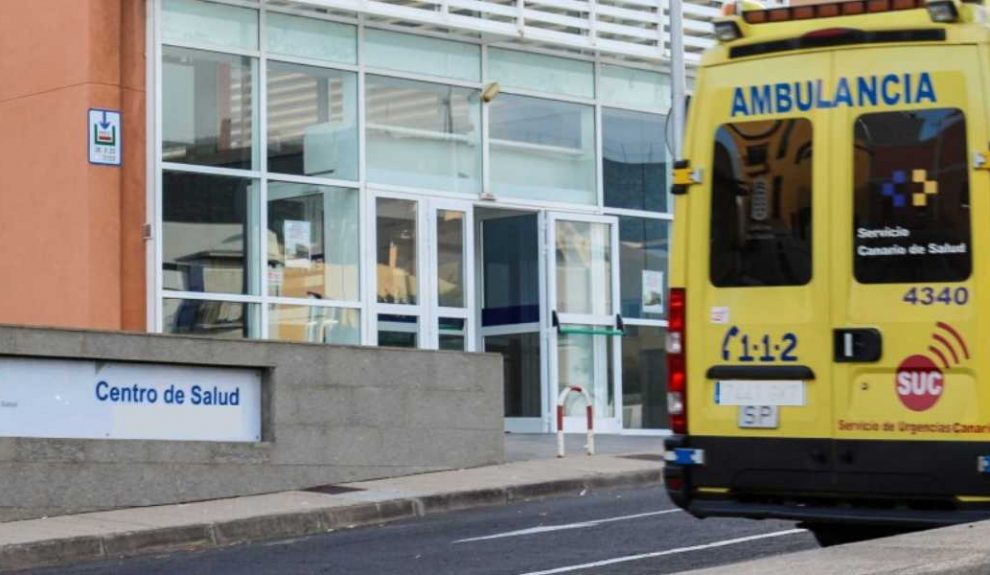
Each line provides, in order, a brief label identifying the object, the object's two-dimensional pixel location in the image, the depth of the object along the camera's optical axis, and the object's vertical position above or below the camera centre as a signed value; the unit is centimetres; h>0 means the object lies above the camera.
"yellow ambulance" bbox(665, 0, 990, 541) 902 +36
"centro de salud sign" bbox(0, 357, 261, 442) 1552 -42
